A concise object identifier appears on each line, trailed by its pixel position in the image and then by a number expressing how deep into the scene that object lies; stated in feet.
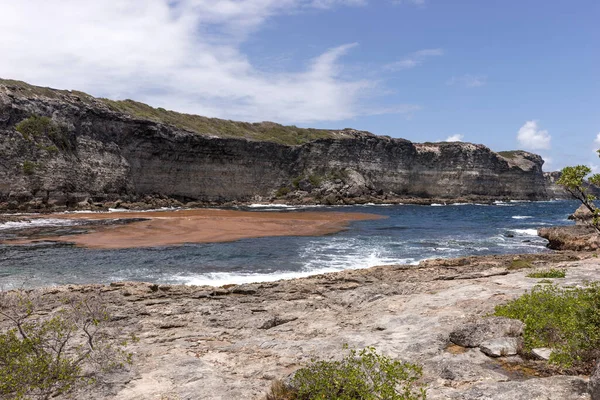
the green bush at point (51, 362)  22.49
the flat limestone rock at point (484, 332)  27.27
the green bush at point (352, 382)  19.83
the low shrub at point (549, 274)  45.52
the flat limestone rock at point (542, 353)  23.89
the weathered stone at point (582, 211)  137.59
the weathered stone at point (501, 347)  25.04
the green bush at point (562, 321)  22.53
